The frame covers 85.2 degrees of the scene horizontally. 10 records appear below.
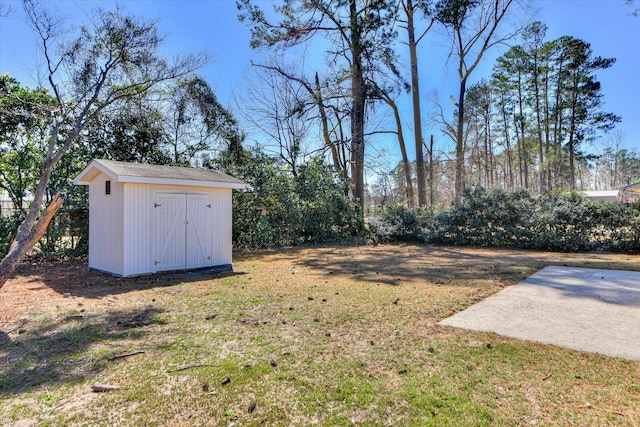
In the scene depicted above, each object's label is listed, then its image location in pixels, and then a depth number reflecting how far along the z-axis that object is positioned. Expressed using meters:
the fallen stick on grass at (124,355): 2.86
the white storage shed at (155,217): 6.18
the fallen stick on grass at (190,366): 2.60
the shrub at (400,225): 12.58
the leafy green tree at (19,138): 8.40
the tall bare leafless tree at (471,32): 15.24
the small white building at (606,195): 31.43
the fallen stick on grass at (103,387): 2.33
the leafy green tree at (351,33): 13.81
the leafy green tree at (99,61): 7.87
